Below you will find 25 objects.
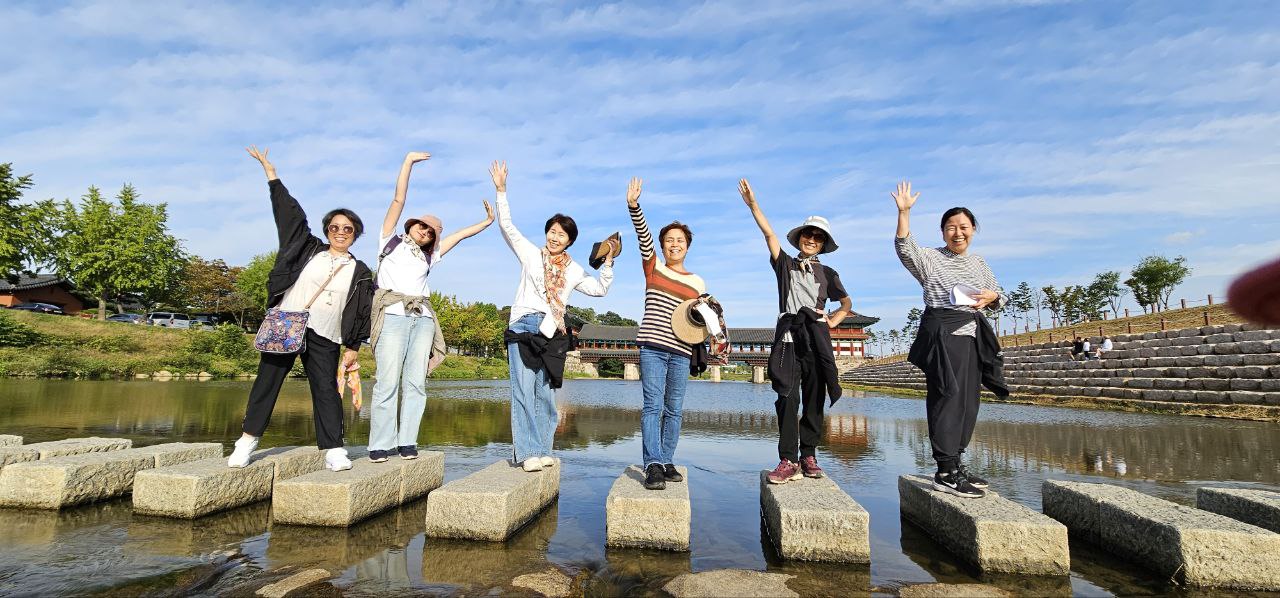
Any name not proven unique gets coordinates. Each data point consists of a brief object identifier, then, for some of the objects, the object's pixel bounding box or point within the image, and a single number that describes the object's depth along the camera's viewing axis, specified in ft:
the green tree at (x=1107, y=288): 211.61
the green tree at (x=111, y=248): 121.70
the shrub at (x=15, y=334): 73.05
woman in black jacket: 11.96
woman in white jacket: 12.71
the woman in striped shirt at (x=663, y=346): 11.21
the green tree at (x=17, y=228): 92.43
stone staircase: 45.78
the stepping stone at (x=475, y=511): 8.91
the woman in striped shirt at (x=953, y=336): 10.59
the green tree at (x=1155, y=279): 174.09
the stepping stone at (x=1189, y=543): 7.18
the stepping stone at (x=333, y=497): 9.50
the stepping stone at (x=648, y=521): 8.79
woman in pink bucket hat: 12.78
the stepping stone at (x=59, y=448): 11.56
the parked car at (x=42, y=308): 133.18
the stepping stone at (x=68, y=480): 10.14
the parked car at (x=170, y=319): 153.71
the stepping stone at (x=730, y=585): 6.75
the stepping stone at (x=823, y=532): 8.25
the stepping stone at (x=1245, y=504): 9.09
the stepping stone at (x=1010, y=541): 7.80
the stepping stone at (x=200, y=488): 9.69
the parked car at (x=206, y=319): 173.55
